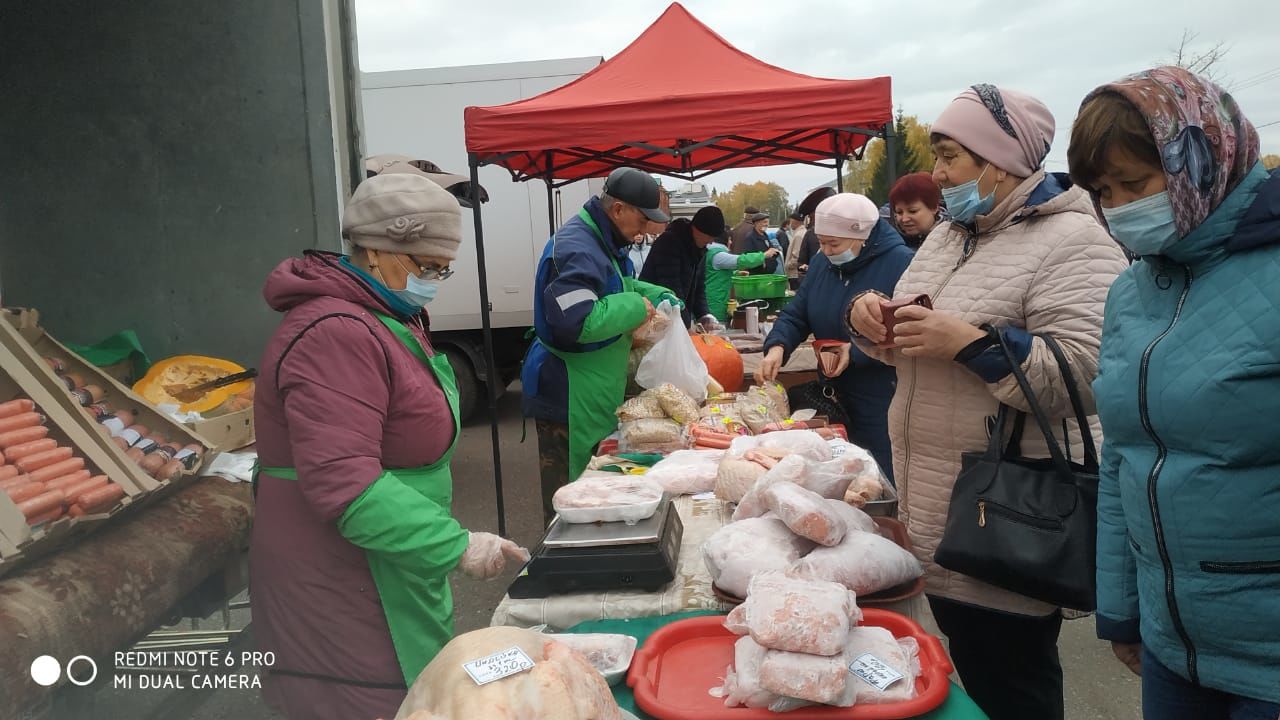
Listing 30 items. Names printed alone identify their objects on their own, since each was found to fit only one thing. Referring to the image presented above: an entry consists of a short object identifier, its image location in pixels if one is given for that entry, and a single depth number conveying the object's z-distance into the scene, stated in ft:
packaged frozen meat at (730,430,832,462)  7.83
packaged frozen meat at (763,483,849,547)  5.67
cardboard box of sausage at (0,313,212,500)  8.35
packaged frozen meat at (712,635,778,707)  4.28
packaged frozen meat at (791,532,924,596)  5.48
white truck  26.08
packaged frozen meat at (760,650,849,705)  4.10
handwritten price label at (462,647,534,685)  3.38
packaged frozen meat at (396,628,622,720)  3.28
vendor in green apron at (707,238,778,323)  32.83
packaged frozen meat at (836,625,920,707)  4.30
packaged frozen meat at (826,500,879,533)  6.12
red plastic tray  4.25
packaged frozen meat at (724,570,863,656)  4.20
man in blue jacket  12.24
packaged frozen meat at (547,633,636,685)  4.70
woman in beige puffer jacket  6.16
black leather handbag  5.69
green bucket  33.53
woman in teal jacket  4.36
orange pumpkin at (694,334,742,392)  14.94
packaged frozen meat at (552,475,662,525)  6.48
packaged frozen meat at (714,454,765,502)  7.62
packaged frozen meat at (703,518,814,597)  5.58
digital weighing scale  5.91
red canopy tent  15.44
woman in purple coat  5.44
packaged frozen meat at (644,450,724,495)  8.63
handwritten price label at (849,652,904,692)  4.33
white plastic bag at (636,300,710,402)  12.80
